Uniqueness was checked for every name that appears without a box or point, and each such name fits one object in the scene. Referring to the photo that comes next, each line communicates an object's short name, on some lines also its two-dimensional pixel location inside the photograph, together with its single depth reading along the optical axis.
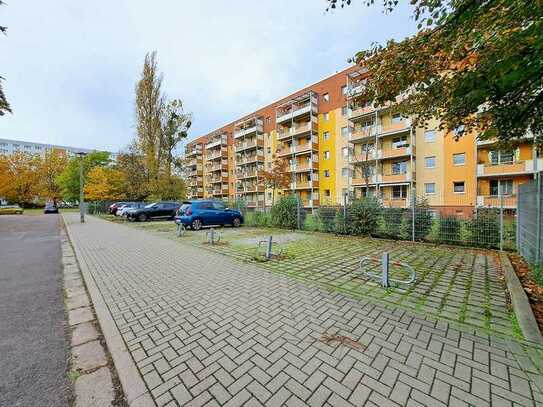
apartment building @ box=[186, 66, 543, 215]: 21.50
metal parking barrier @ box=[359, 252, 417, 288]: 4.39
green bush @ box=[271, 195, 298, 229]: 13.65
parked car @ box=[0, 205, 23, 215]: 34.59
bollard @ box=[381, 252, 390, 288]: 4.41
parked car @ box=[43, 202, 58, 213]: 39.94
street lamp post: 20.47
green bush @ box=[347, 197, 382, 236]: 10.02
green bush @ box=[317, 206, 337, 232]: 11.36
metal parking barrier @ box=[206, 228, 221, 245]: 9.21
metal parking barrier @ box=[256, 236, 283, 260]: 6.82
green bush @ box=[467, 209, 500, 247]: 7.38
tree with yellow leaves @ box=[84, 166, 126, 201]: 31.20
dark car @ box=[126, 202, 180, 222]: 21.30
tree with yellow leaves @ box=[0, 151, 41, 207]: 41.78
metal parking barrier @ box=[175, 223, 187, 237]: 11.64
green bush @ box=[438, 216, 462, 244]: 8.04
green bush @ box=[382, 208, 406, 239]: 9.35
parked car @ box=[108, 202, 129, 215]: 31.11
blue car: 14.04
